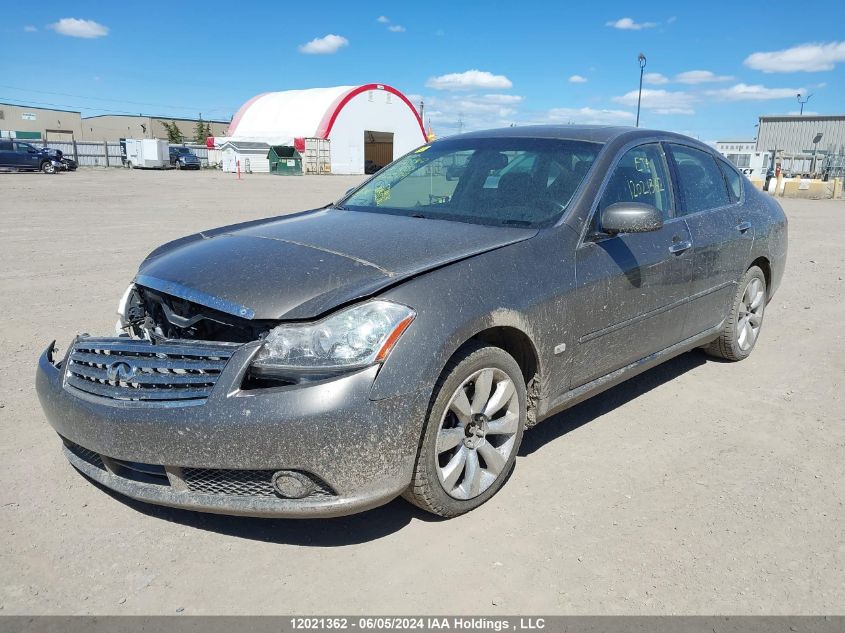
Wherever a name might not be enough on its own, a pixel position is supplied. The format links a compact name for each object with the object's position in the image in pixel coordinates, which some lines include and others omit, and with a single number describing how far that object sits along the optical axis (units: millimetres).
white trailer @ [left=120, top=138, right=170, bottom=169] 47281
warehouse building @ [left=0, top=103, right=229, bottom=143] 88812
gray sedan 2494
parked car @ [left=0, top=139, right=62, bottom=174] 33094
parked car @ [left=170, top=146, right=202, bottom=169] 49281
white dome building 49469
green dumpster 45906
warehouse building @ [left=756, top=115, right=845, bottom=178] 37250
